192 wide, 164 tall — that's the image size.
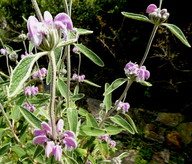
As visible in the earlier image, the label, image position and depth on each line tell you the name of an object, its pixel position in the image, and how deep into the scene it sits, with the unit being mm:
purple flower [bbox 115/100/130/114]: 578
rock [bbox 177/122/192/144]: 968
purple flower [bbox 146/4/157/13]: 433
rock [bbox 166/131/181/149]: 952
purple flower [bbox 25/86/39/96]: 616
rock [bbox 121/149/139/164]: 882
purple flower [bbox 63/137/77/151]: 320
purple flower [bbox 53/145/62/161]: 309
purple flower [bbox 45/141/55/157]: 303
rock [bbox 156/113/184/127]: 1072
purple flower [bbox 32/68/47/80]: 620
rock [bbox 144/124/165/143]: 1001
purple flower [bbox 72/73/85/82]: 809
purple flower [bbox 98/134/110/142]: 596
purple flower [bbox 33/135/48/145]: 313
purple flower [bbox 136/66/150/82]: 464
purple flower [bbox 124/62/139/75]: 471
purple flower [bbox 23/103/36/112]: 601
